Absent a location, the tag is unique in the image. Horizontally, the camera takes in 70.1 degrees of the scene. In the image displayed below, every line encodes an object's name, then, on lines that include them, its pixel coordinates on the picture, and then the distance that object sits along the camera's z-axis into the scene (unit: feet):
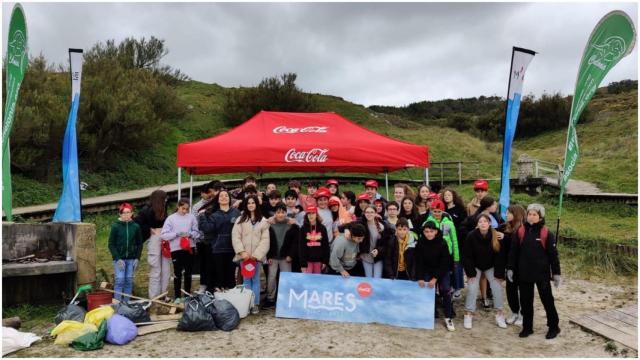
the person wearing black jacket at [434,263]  18.34
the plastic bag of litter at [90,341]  15.76
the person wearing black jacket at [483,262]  18.65
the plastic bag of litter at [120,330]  16.26
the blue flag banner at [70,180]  23.75
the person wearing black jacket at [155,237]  20.94
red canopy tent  25.48
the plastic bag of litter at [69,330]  16.11
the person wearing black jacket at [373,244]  19.63
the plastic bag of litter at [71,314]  17.75
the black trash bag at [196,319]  17.42
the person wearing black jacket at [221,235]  20.54
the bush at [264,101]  102.58
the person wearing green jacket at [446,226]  19.05
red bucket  19.08
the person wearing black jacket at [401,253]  19.17
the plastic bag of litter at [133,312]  17.67
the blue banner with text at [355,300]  18.48
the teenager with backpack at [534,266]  17.12
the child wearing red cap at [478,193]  21.41
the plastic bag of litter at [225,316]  17.83
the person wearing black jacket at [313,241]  19.72
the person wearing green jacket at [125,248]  20.33
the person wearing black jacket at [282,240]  20.34
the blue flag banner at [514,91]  25.66
